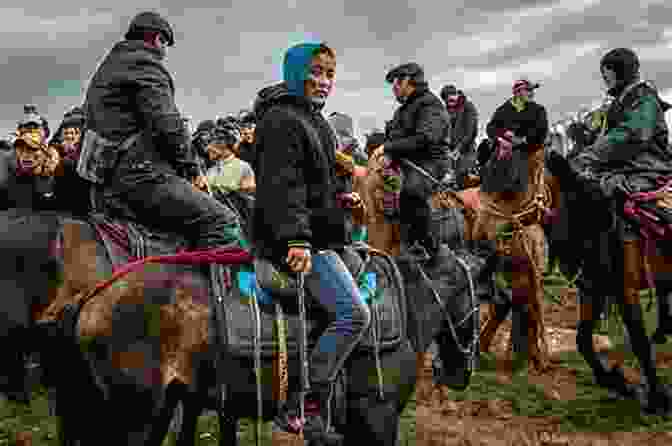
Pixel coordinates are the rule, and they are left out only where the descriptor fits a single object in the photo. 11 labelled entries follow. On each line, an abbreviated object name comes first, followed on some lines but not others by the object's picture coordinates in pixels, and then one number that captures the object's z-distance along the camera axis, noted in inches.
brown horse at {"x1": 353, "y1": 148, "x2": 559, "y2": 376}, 345.1
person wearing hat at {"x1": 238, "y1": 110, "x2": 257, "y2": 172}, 334.7
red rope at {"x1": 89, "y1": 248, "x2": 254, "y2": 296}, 173.2
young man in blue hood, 167.0
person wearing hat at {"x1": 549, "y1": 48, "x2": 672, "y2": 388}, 314.8
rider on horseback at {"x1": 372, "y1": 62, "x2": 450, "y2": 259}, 369.7
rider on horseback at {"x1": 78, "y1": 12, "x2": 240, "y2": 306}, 223.1
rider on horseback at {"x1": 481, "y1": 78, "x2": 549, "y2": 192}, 351.3
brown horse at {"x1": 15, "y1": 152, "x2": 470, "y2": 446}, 157.6
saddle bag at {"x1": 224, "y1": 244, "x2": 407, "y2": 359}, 167.3
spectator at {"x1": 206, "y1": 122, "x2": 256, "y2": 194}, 378.0
